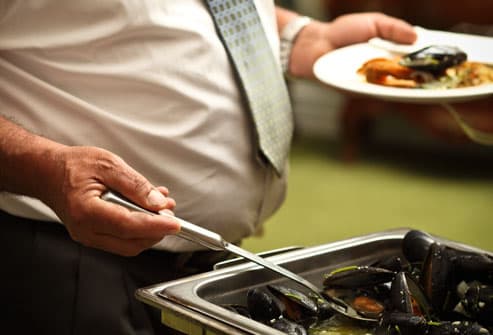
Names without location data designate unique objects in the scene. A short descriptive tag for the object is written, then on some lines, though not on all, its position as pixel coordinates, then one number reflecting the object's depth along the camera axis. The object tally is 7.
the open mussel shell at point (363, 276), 1.64
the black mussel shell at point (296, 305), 1.61
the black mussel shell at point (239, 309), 1.60
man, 1.80
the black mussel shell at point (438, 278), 1.63
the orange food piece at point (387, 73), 1.88
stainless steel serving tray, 1.55
